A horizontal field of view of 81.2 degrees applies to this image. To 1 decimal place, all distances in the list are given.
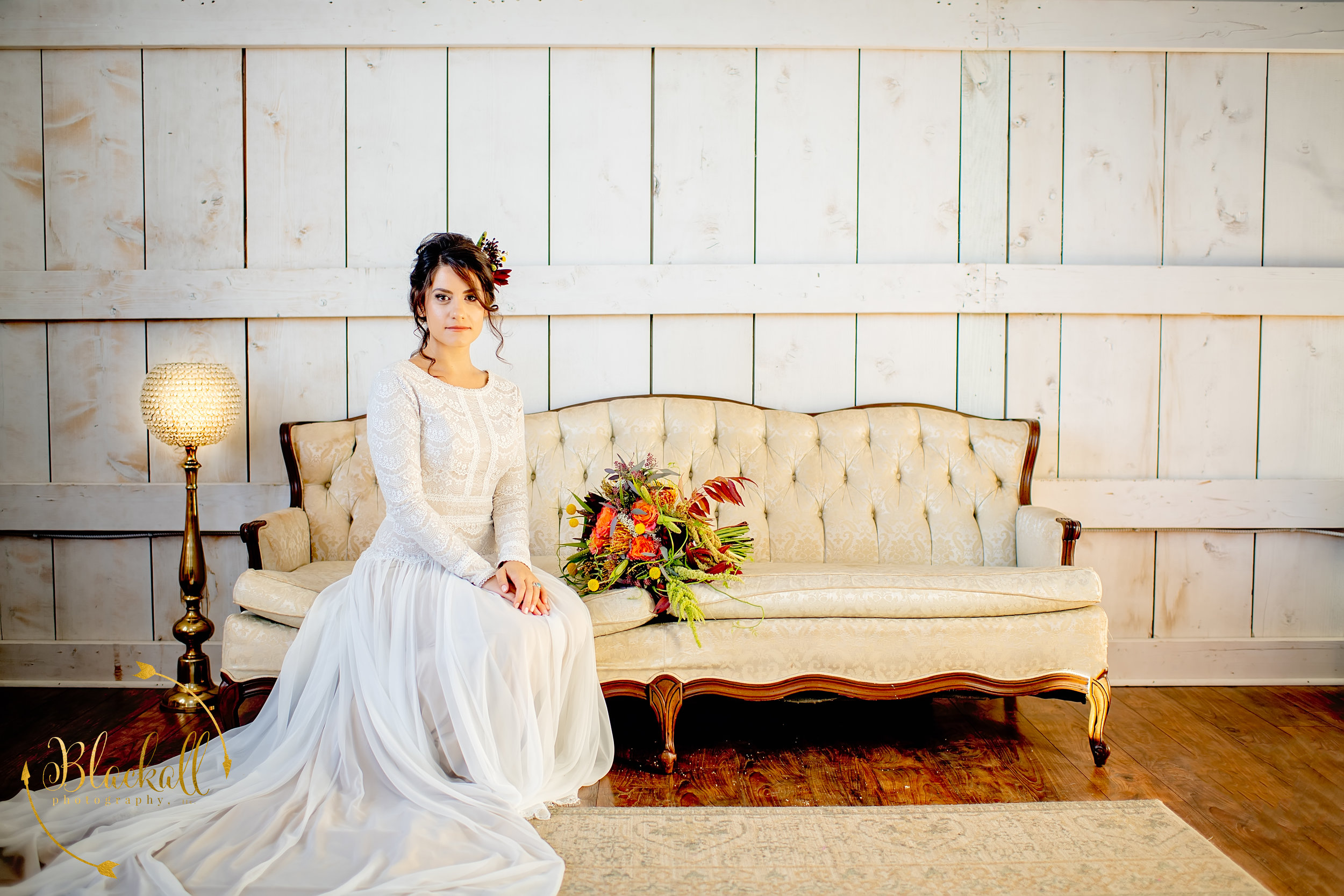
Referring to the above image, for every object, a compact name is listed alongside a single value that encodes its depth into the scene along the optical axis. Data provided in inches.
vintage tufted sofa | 93.0
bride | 62.8
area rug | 67.5
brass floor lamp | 111.1
